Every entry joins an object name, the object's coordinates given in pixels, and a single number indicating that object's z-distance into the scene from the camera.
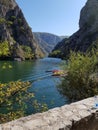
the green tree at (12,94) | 6.77
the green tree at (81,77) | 9.33
